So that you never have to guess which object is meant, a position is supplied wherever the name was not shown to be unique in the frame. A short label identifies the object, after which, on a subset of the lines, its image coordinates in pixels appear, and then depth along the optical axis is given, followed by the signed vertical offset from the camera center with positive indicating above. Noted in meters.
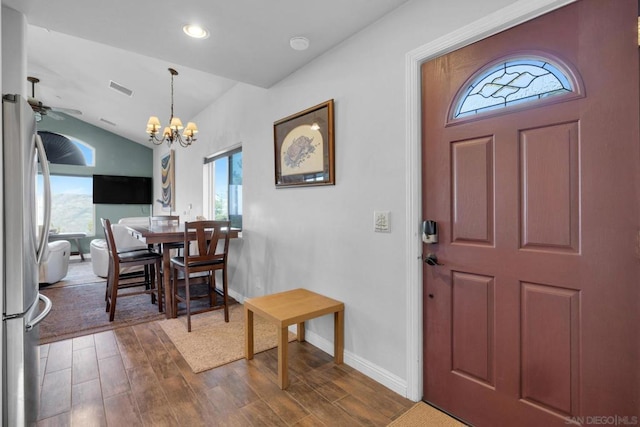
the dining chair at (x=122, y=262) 3.06 -0.52
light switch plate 1.91 -0.06
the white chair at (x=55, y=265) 4.29 -0.74
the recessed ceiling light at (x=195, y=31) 2.01 +1.26
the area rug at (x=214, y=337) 2.29 -1.09
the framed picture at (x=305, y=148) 2.33 +0.57
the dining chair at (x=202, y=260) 2.88 -0.46
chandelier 3.73 +1.09
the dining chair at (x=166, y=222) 3.18 -0.12
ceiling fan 3.57 +1.58
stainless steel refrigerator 1.30 -0.20
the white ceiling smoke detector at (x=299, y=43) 2.17 +1.27
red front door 1.14 -0.09
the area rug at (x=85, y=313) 2.80 -1.07
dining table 2.91 -0.26
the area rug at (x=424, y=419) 1.58 -1.11
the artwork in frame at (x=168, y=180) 6.09 +0.73
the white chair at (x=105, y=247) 4.41 -0.51
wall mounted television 7.16 +0.61
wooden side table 1.92 -0.68
